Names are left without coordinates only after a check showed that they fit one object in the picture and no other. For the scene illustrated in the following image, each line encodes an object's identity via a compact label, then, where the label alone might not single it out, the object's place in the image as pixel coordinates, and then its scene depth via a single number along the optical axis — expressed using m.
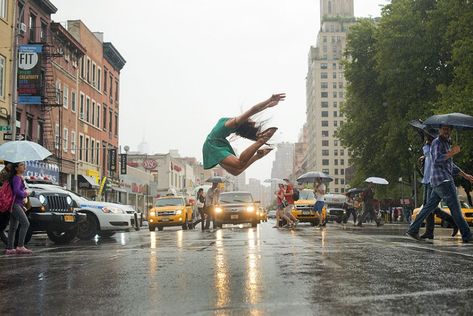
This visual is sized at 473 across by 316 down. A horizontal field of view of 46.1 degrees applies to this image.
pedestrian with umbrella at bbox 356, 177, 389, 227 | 22.86
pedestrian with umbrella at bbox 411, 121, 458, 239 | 10.24
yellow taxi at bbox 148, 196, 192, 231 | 25.03
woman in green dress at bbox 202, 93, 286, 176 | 8.89
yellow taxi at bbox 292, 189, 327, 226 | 24.08
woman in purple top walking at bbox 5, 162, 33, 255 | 9.72
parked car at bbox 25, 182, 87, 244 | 12.75
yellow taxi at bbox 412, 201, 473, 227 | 23.66
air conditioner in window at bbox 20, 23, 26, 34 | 31.05
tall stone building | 161.88
